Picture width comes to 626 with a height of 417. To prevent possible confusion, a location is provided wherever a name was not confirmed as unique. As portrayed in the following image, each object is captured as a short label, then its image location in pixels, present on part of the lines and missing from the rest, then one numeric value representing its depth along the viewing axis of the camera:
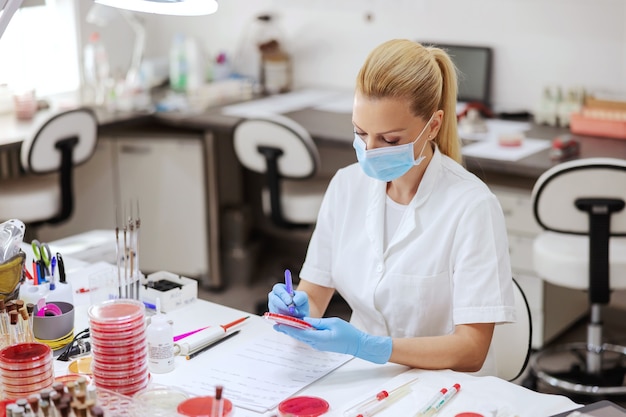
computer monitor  3.76
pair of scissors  1.87
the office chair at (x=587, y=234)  2.71
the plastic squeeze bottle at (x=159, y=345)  1.70
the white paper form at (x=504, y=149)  3.13
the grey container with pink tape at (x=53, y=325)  1.76
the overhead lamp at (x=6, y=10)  1.63
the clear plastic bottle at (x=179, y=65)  4.29
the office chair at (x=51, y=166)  3.39
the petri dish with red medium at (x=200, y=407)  1.47
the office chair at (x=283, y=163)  3.35
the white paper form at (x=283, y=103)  3.88
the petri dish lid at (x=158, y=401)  1.46
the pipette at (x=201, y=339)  1.78
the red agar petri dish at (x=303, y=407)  1.55
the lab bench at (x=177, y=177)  3.83
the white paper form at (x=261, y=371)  1.63
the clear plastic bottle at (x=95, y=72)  4.09
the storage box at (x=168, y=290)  1.99
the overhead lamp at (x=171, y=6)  1.63
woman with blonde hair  1.79
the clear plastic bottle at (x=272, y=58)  4.26
